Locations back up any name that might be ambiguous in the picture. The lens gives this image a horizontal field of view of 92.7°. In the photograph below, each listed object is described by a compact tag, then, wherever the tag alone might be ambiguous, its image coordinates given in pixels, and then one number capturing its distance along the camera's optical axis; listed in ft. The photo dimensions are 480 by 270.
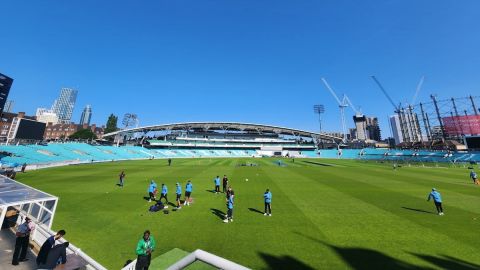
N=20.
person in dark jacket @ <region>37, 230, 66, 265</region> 25.90
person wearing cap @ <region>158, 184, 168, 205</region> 57.34
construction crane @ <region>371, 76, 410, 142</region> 574.56
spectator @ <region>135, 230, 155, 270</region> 25.18
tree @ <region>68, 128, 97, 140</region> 466.90
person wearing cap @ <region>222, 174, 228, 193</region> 72.79
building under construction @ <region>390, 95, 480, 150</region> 282.15
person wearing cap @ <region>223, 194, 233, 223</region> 44.32
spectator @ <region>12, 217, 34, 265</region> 27.71
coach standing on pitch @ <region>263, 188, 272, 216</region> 47.23
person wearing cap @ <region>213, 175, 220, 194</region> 72.32
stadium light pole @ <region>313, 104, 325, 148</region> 505.66
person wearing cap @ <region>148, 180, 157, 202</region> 60.34
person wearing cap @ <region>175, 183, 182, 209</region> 54.28
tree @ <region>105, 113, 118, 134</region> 459.93
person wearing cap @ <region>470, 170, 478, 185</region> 87.69
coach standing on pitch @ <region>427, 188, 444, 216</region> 47.52
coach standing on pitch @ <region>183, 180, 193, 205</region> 58.17
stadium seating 169.78
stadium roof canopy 407.64
